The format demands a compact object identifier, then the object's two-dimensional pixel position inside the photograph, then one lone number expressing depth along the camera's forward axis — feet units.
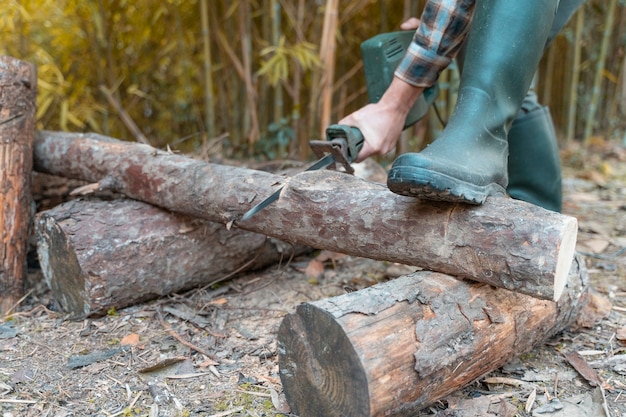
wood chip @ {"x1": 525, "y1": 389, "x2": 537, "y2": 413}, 3.96
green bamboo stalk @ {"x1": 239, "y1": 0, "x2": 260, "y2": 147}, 9.57
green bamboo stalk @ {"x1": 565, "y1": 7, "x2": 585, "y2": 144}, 13.28
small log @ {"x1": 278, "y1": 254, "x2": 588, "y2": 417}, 3.31
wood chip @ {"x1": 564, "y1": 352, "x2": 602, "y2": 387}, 4.24
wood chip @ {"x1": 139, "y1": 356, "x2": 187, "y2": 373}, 4.53
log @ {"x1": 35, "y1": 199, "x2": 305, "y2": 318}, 5.34
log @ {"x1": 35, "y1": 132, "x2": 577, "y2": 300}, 3.66
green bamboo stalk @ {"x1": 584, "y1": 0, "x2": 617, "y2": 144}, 13.31
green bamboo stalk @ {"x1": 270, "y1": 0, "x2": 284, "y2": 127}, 9.05
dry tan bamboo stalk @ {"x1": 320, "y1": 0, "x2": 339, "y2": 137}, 8.04
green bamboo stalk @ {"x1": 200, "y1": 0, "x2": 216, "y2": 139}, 9.62
